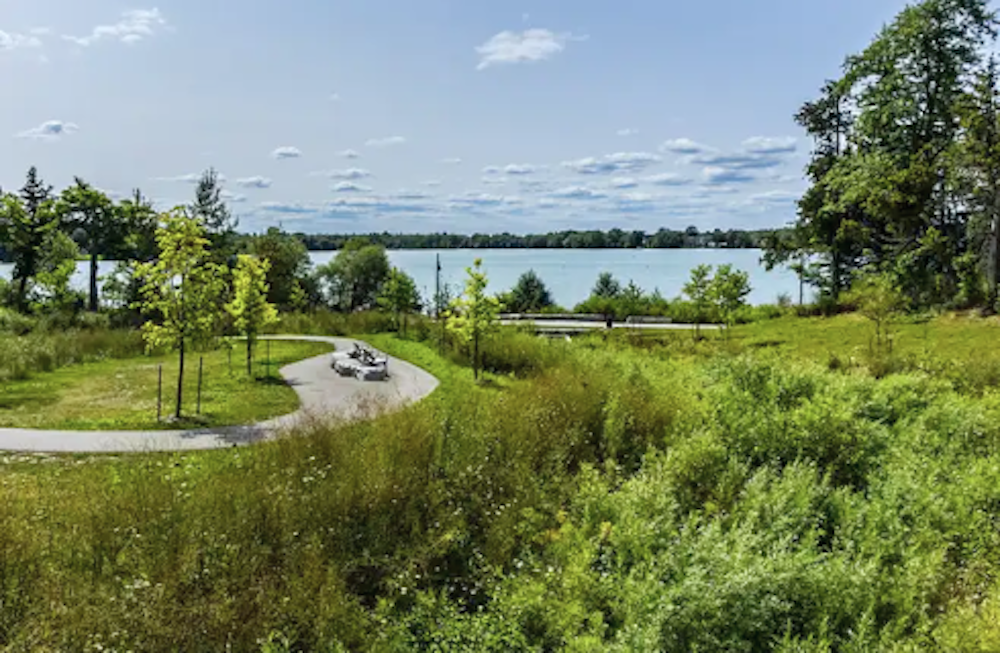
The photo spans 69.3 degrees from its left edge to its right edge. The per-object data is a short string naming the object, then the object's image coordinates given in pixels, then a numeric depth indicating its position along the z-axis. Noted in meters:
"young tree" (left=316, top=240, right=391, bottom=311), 54.47
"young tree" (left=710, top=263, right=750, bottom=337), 27.30
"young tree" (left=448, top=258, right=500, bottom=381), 20.28
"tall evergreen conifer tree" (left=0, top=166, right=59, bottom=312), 38.03
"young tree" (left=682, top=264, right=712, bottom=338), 28.69
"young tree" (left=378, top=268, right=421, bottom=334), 31.94
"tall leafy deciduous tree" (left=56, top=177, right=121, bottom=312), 42.53
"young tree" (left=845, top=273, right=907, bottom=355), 20.02
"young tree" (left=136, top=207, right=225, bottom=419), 15.13
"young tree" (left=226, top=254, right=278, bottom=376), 20.91
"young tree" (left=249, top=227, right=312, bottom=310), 49.51
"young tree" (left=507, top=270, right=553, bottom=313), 47.10
